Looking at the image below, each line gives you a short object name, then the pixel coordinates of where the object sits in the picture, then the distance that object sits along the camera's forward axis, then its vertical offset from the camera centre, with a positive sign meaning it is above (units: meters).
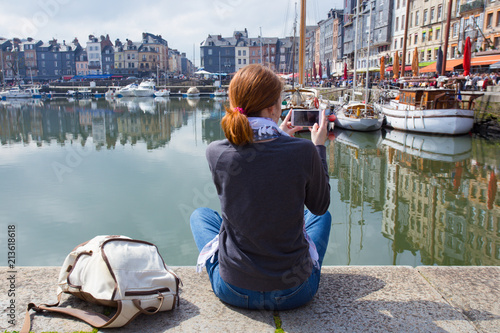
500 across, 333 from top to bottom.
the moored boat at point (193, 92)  71.06 -0.59
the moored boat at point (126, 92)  70.19 -0.67
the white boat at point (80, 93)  70.94 -0.97
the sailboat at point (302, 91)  21.70 -0.06
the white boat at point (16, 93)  63.19 -0.94
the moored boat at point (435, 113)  18.83 -1.00
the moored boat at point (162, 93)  70.50 -0.79
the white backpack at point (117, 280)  2.08 -0.98
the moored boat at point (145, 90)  70.19 -0.31
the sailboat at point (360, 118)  21.23 -1.41
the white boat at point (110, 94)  70.19 -1.03
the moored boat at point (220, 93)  71.64 -0.69
